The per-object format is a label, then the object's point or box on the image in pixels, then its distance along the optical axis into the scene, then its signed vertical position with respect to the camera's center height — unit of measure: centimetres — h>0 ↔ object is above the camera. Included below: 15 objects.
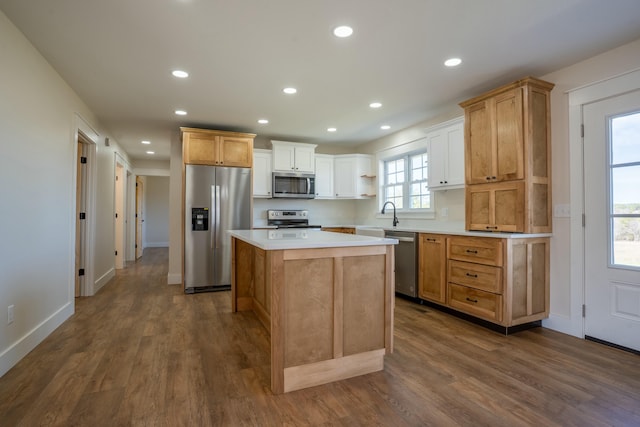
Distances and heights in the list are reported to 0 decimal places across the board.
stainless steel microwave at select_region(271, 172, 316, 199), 544 +52
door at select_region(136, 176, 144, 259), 827 -4
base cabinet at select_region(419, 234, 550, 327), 295 -60
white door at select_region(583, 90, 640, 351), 258 -2
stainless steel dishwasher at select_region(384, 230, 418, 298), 400 -59
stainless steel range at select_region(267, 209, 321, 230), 566 -4
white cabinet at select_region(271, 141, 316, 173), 544 +100
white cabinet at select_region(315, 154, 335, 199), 589 +72
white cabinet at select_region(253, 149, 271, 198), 539 +71
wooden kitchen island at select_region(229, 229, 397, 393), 197 -60
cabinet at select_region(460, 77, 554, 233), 298 +56
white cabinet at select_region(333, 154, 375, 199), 591 +72
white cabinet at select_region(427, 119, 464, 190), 384 +74
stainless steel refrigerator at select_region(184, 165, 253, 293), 465 -8
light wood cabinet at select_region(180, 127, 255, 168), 468 +100
